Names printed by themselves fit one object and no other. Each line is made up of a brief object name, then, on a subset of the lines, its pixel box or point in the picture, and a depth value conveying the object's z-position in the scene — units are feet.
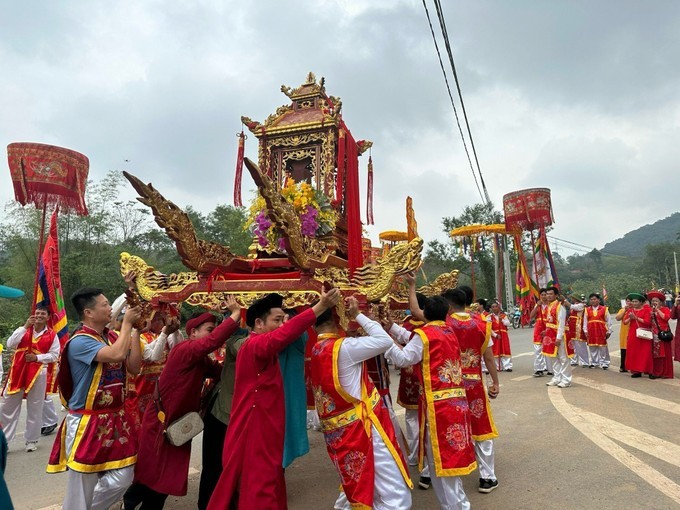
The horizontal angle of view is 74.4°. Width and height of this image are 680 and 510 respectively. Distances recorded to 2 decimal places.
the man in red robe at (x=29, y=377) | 18.74
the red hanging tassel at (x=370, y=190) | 19.12
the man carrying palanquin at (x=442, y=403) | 10.46
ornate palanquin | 11.12
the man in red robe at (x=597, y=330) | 33.35
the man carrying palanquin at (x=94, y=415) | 9.30
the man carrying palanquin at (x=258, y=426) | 8.77
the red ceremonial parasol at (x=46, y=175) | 21.86
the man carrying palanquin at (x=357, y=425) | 9.23
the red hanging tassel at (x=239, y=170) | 16.79
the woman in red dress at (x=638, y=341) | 29.14
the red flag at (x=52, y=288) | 20.97
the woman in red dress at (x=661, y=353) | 28.86
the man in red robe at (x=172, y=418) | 10.38
